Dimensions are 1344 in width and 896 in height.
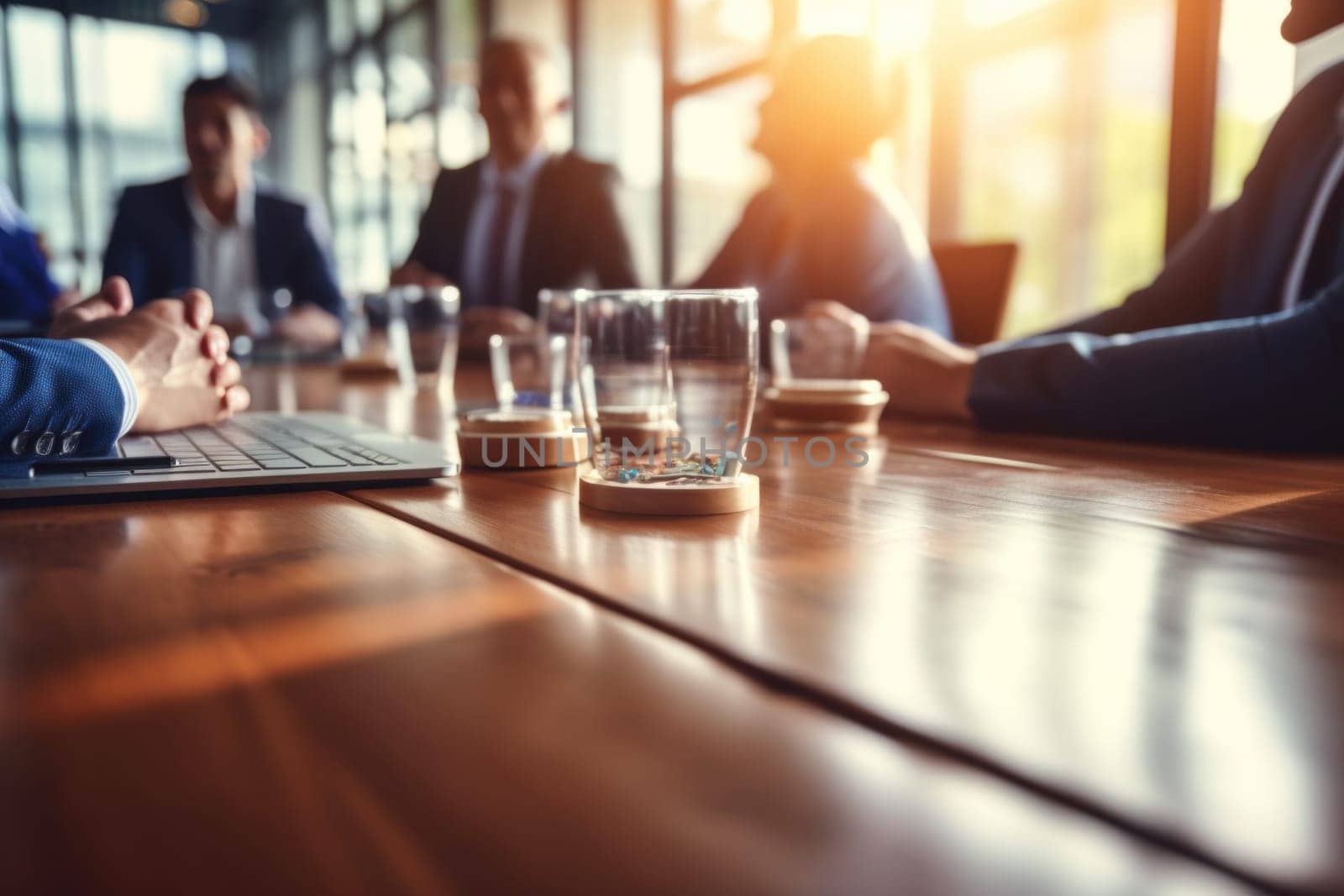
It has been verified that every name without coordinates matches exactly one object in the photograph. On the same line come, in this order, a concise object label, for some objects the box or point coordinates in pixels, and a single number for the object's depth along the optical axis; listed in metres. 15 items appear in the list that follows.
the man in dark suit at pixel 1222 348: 1.07
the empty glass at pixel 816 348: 1.37
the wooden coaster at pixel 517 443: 1.00
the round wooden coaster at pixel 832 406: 1.27
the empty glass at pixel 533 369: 1.23
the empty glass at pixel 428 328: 2.03
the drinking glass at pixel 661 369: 0.77
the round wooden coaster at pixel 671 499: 0.73
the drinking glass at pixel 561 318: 1.33
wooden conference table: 0.27
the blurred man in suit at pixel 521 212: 3.75
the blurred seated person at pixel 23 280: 2.60
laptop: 0.79
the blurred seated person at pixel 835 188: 2.66
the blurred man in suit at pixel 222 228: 3.70
